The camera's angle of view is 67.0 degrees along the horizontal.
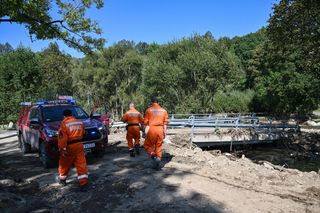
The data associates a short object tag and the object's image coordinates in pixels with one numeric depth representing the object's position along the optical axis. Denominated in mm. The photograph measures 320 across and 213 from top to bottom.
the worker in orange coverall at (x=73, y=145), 5096
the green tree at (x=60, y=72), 35483
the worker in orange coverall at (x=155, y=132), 6199
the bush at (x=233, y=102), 34153
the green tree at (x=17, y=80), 20403
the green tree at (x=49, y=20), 7323
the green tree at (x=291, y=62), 12631
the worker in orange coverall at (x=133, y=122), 7359
